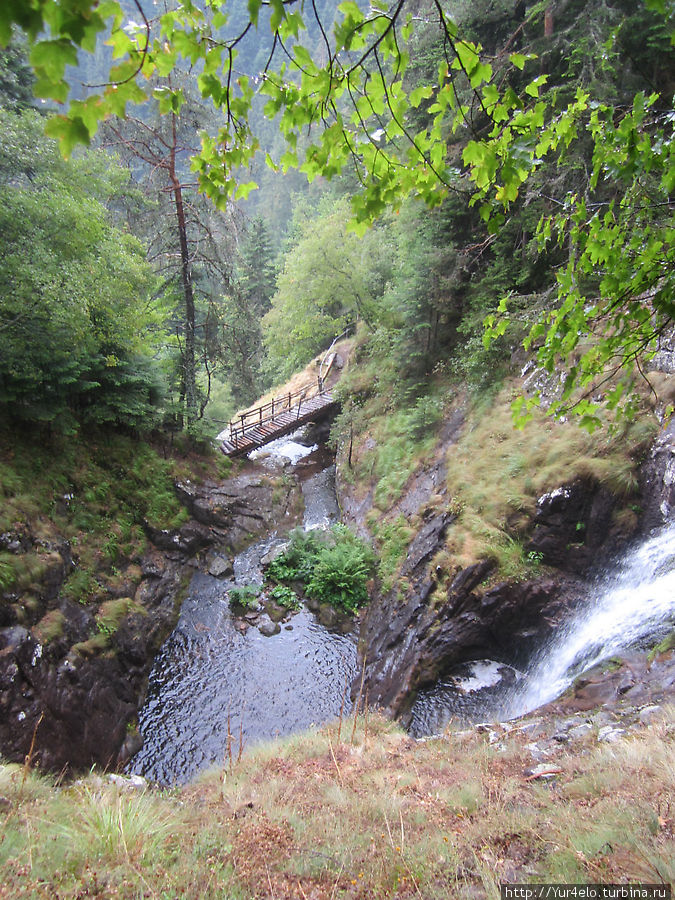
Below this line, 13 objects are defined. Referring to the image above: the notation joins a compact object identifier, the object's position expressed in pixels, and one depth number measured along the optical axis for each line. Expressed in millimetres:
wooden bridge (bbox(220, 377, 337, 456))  16281
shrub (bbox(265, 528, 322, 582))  11617
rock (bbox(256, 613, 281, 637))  10187
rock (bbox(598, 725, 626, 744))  4356
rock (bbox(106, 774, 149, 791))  4879
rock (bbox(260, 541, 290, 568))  12234
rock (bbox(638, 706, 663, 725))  4427
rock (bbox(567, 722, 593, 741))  4828
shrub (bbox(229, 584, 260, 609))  10797
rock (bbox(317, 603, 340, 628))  10414
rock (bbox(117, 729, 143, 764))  7469
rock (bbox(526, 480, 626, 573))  7598
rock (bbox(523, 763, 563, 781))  4133
